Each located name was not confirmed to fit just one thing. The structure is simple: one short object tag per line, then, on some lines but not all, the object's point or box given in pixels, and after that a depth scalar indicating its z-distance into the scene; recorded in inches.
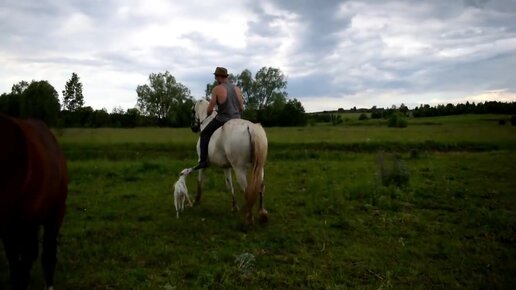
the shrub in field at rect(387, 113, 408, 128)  1984.5
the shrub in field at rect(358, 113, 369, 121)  3007.9
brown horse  154.1
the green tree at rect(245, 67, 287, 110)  3412.9
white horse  311.6
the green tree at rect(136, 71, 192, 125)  3449.8
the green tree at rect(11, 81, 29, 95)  2506.5
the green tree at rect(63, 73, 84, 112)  2778.8
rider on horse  354.9
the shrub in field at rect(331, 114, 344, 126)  2600.9
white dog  351.1
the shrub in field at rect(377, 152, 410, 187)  478.9
